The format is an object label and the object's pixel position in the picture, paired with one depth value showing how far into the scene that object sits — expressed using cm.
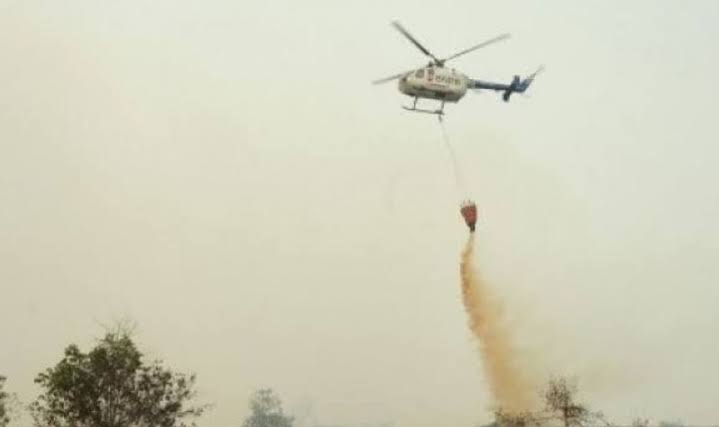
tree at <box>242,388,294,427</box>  16488
